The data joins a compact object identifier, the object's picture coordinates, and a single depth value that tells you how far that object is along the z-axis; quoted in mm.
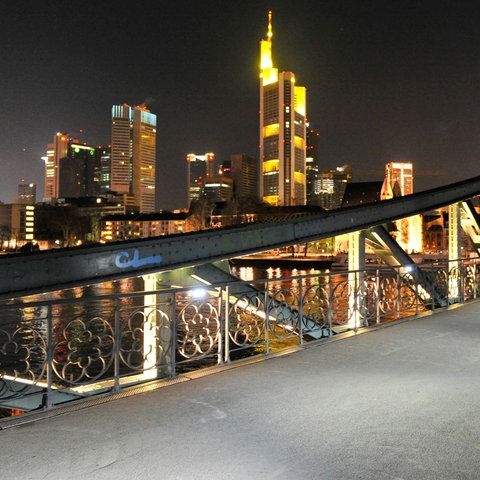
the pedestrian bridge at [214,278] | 5070
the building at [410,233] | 110375
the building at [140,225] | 136500
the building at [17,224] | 152875
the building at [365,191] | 141500
